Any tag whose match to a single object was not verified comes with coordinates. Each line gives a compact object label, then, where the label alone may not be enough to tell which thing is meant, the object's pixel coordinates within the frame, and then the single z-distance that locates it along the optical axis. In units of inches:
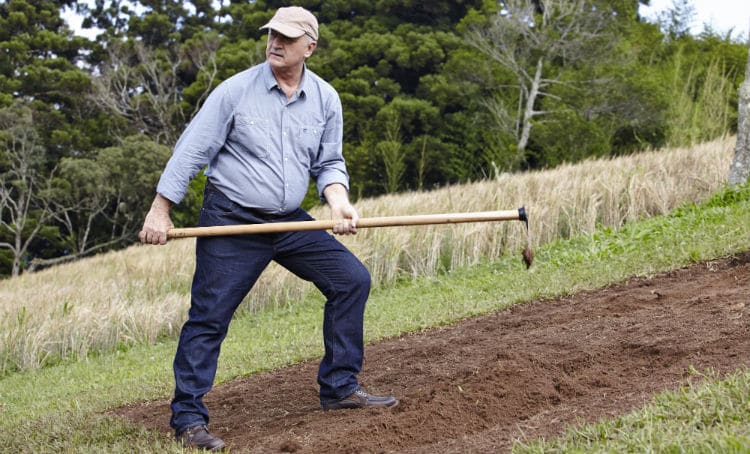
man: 191.8
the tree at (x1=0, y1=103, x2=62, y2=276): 1374.3
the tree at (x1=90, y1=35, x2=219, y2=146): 1505.9
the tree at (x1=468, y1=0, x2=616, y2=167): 1244.0
